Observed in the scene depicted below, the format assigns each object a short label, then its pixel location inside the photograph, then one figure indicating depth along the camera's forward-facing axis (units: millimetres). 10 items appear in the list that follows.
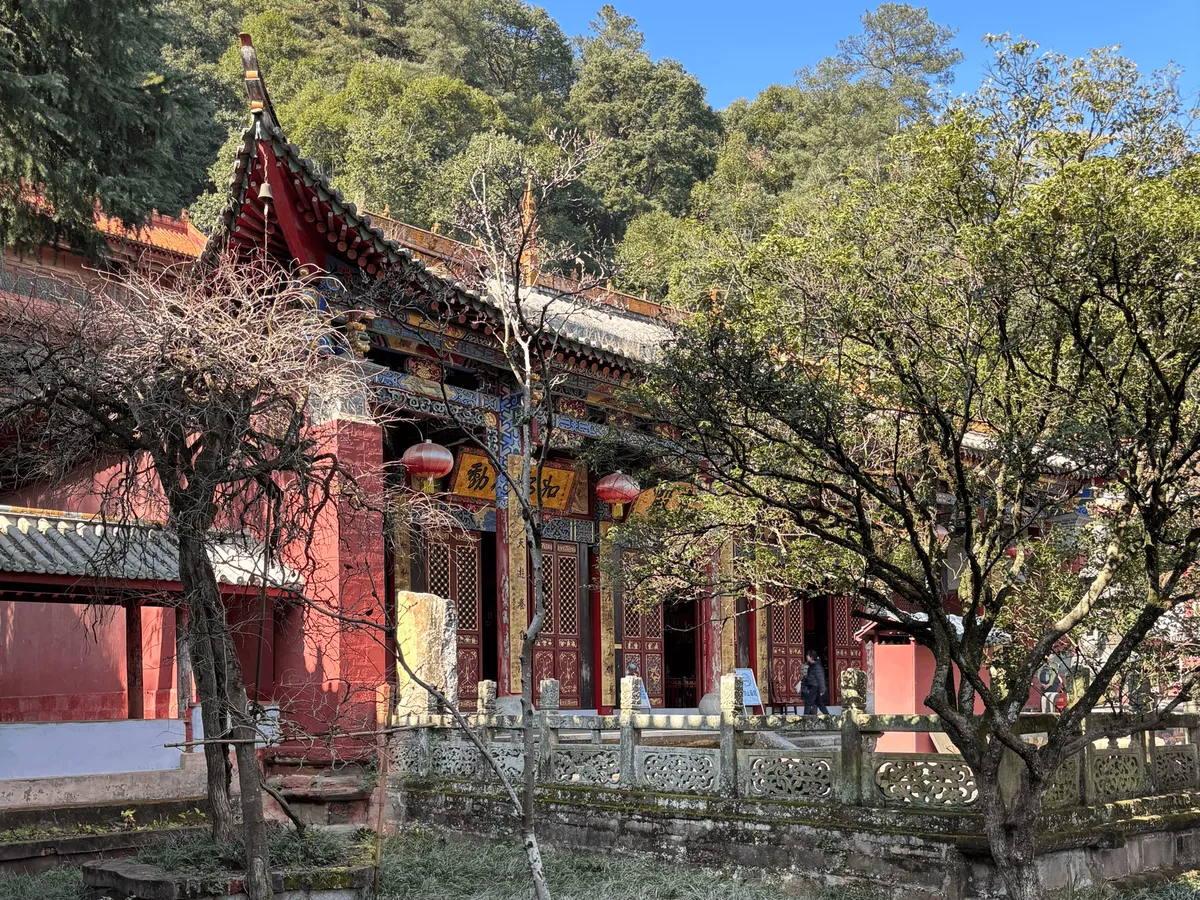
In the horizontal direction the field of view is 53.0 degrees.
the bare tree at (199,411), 6527
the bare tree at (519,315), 6129
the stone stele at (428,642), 11117
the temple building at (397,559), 10875
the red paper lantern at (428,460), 12258
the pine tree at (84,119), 11766
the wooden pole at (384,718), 10302
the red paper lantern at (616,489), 13977
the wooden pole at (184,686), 10648
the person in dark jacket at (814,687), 15797
